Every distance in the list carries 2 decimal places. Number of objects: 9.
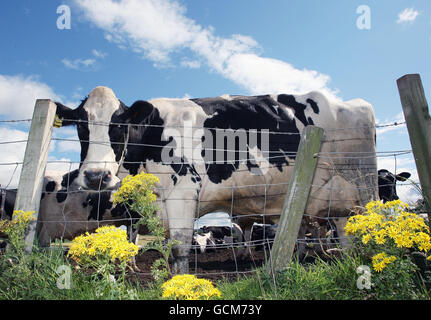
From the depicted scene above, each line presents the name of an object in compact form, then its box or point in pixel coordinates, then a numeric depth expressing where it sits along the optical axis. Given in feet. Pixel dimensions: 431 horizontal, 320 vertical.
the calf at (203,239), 26.64
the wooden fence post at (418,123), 8.87
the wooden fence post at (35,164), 9.98
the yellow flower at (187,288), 6.31
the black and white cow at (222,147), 14.82
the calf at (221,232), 28.22
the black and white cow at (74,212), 19.24
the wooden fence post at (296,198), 9.03
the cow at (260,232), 27.59
